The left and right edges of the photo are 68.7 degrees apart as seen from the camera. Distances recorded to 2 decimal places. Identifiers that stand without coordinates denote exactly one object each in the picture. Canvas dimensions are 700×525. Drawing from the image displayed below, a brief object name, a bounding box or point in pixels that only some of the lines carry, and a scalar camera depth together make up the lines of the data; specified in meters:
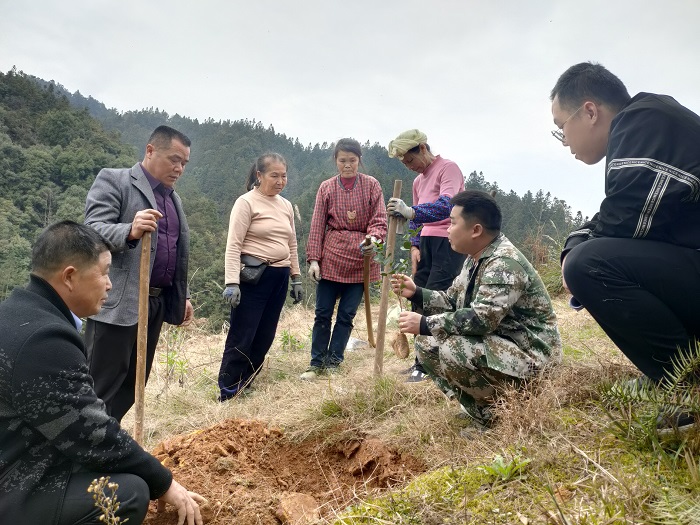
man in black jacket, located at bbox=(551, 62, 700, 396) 1.97
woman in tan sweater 4.27
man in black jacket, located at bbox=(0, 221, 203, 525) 1.63
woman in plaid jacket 4.62
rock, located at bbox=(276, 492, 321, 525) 2.00
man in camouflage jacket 2.60
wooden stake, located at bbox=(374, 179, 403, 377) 3.48
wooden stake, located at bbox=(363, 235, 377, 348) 4.33
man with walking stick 2.99
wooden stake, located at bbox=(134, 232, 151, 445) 2.87
